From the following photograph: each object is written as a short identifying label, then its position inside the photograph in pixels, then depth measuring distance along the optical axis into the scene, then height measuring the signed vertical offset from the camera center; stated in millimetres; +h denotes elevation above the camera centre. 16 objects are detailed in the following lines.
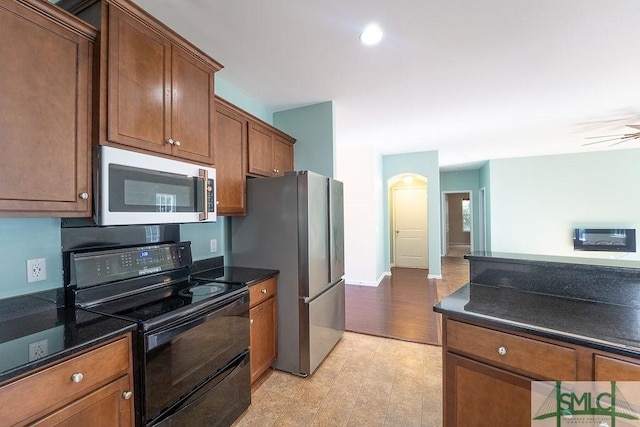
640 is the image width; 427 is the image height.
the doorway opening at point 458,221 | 11156 -231
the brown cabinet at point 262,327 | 2109 -879
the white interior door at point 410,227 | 6824 -276
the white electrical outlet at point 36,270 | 1364 -244
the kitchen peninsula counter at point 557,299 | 1087 -452
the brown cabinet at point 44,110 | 1092 +472
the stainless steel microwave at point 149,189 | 1334 +170
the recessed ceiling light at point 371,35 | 1901 +1290
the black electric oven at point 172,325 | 1295 -566
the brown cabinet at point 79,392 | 894 -625
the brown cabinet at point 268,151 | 2580 +691
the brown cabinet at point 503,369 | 1017 -641
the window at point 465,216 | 11180 -29
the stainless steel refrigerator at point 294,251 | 2295 -292
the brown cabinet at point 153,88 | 1368 +753
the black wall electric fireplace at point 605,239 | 5512 -528
